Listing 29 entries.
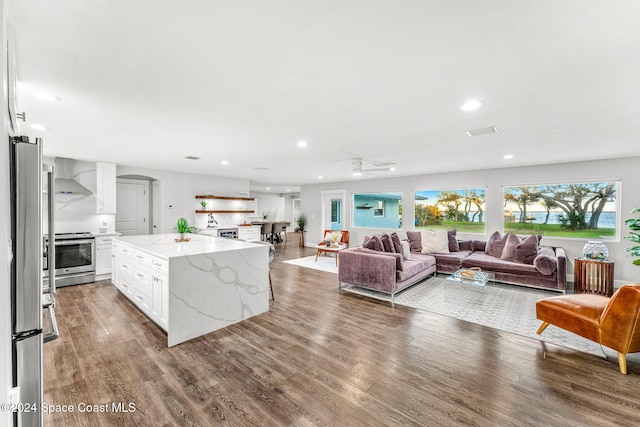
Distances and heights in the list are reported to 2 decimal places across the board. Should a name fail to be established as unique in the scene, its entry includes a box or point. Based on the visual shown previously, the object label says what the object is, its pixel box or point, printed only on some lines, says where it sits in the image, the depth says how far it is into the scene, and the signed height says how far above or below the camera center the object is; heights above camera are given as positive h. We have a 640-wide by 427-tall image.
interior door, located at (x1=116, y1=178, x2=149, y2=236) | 6.48 +0.14
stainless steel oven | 4.62 -0.83
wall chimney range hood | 4.99 +0.62
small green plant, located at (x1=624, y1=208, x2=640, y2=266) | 3.58 -0.21
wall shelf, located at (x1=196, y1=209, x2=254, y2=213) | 7.50 +0.04
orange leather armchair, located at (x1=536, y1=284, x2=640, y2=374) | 2.24 -0.97
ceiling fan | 4.95 +1.00
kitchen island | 2.77 -0.82
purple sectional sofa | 4.26 -0.93
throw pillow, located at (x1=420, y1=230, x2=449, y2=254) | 5.82 -0.66
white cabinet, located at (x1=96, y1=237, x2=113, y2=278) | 5.08 -0.83
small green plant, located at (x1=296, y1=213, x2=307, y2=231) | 9.70 -0.35
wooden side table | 4.39 -1.09
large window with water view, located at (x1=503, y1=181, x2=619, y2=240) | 5.07 +0.06
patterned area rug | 2.93 -1.36
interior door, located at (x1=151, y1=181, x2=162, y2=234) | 6.86 +0.09
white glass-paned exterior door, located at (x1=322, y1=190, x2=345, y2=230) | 9.24 +0.01
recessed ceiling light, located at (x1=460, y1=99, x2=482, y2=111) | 2.36 +0.99
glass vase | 4.53 -0.67
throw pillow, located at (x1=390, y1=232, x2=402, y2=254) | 5.02 -0.60
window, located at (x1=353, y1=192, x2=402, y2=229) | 7.81 +0.07
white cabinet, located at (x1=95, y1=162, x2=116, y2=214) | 5.51 +0.52
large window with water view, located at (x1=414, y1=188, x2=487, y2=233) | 6.38 +0.07
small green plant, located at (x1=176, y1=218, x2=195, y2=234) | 4.02 -0.21
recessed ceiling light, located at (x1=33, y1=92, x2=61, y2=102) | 2.26 +1.01
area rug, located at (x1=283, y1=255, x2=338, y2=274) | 6.28 -1.30
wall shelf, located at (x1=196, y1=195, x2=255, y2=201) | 7.47 +0.45
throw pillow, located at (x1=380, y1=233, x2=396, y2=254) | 4.84 -0.58
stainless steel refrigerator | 1.07 -0.24
